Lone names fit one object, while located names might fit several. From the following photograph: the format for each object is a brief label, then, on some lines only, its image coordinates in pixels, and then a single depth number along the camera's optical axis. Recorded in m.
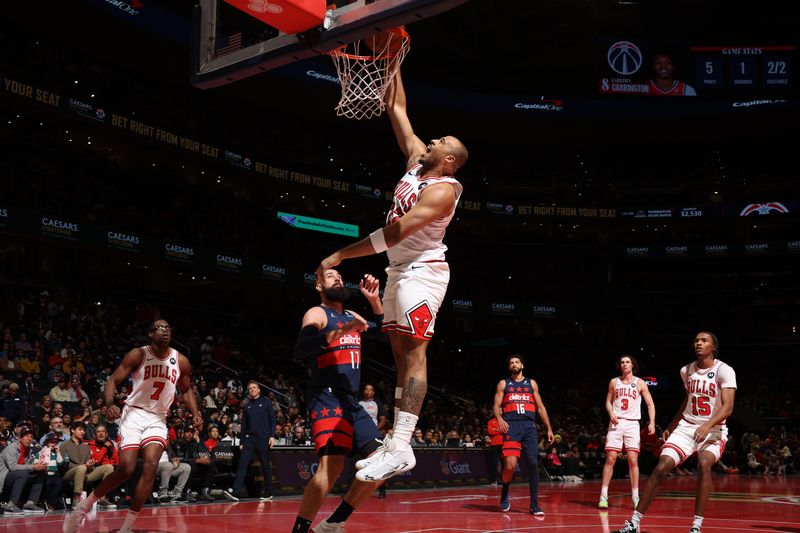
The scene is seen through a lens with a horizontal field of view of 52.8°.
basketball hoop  7.25
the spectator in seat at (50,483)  12.11
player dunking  5.44
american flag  7.68
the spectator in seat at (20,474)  11.69
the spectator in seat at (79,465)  12.12
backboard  6.56
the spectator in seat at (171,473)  13.06
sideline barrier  15.06
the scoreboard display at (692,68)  34.34
